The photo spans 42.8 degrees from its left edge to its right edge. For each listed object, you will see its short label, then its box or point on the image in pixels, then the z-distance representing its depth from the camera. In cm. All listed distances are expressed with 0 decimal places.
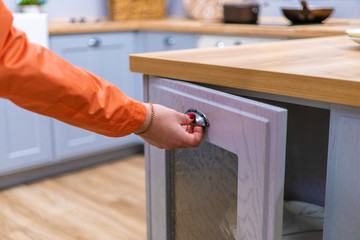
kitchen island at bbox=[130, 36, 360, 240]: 71
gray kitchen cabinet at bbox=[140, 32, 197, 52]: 247
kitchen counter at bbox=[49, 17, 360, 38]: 196
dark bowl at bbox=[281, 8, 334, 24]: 217
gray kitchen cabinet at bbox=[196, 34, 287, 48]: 216
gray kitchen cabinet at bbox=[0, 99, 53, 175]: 227
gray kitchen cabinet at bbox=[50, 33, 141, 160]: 244
